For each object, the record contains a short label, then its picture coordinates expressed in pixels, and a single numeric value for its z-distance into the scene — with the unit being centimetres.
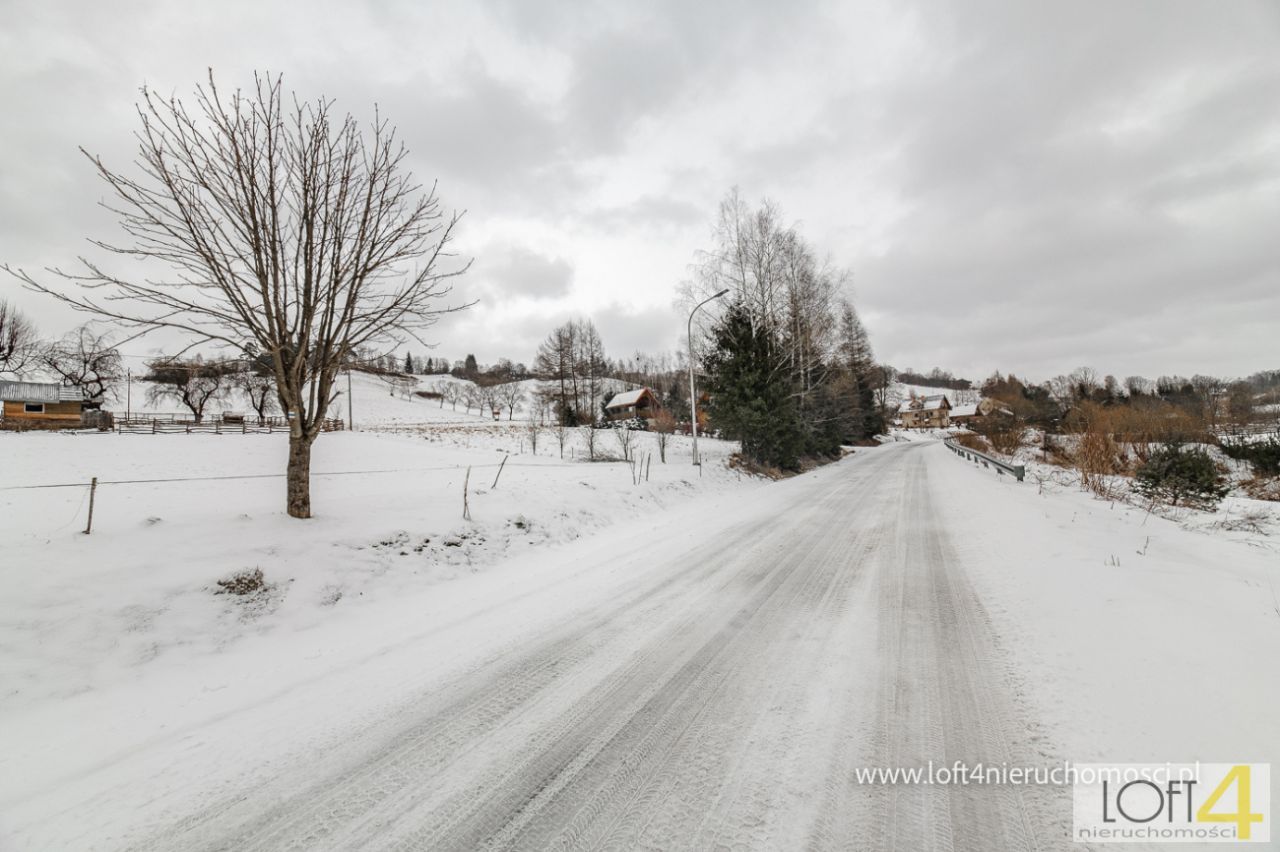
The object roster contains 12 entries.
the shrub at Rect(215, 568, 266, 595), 466
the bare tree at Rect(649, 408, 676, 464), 2867
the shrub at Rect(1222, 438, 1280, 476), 1540
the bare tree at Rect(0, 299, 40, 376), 3953
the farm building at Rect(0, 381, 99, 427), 3712
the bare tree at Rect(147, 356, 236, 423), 4312
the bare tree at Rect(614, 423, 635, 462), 1884
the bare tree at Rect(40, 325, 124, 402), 4059
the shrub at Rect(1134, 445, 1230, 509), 1082
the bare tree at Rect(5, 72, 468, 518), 549
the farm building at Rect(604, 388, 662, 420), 5749
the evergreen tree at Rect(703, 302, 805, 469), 1855
